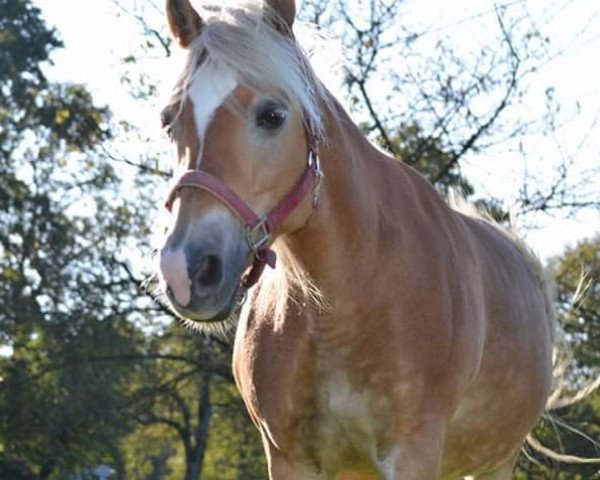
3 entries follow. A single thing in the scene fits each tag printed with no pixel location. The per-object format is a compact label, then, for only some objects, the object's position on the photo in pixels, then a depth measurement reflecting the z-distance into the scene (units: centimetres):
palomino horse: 374
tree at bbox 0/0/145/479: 1435
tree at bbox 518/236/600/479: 1135
